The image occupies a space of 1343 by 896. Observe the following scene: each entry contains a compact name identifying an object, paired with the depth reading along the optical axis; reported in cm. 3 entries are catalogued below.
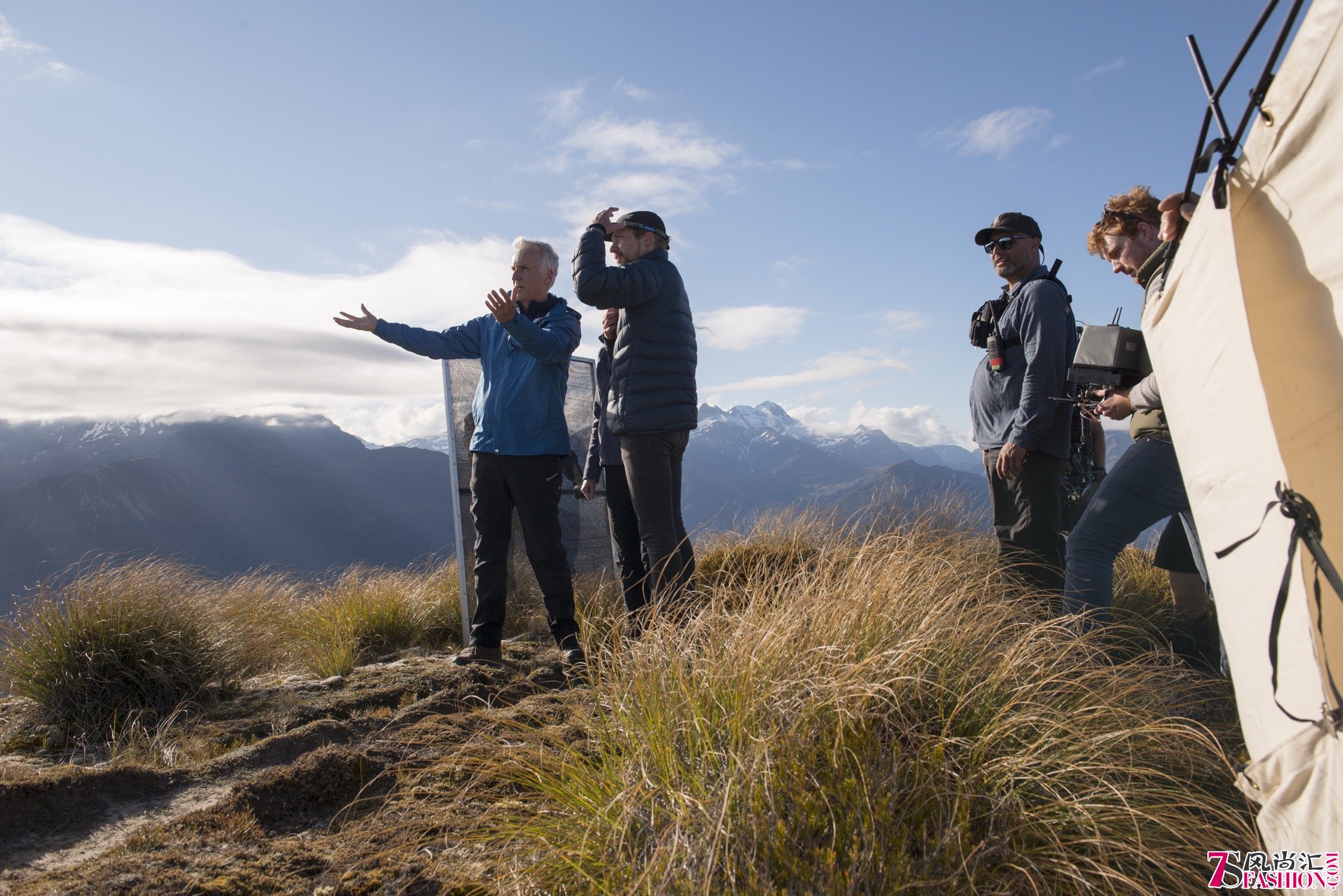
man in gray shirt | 349
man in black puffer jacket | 356
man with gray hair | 398
